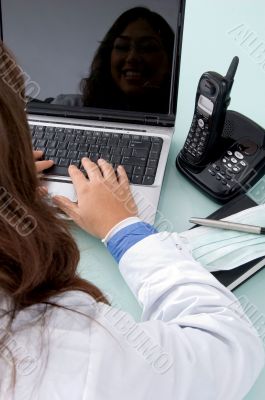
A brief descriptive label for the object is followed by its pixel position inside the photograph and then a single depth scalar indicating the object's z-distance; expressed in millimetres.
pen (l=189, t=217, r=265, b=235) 664
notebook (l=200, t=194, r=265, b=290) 624
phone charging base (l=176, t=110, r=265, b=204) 734
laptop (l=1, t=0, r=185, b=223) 731
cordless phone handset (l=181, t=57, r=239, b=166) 707
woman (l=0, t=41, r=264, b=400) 399
